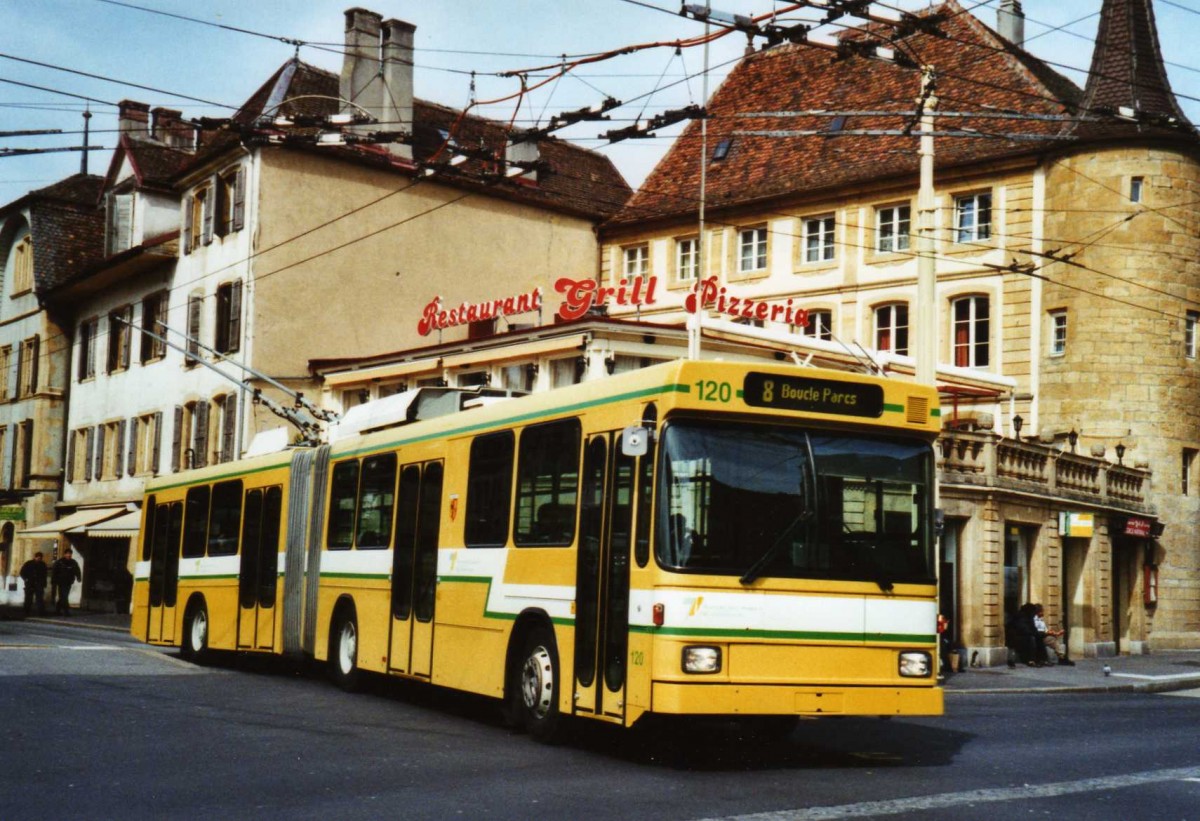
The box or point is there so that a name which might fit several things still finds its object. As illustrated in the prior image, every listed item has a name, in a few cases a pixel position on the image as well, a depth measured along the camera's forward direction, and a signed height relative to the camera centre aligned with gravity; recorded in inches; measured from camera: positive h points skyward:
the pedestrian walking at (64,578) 1621.6 -27.6
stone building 1282.0 +299.5
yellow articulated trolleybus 432.5 +6.7
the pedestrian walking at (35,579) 1590.8 -29.5
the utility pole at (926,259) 799.1 +167.5
